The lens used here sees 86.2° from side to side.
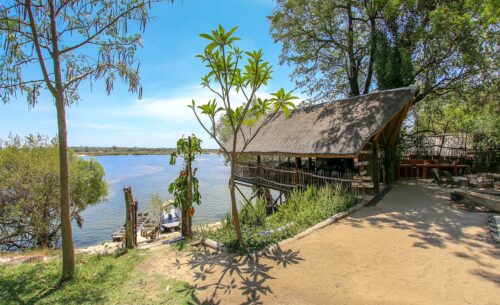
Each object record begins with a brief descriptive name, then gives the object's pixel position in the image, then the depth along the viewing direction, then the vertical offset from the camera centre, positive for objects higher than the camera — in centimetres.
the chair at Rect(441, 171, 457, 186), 1111 -135
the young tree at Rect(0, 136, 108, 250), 1244 -197
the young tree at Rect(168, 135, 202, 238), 709 -93
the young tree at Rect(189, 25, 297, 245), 498 +144
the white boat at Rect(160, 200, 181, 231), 1662 -451
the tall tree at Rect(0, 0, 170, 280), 441 +172
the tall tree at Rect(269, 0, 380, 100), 1515 +690
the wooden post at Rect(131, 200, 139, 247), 679 -187
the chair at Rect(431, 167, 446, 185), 1158 -140
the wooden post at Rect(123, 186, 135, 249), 654 -170
